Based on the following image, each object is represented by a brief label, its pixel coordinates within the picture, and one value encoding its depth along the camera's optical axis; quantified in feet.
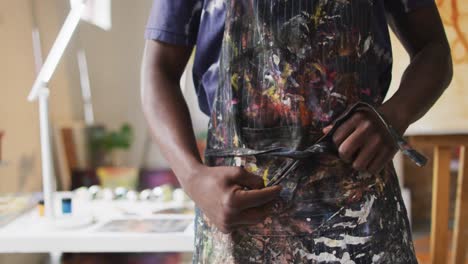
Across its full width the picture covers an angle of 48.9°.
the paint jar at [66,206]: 4.83
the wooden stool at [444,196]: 4.78
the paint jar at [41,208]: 5.02
